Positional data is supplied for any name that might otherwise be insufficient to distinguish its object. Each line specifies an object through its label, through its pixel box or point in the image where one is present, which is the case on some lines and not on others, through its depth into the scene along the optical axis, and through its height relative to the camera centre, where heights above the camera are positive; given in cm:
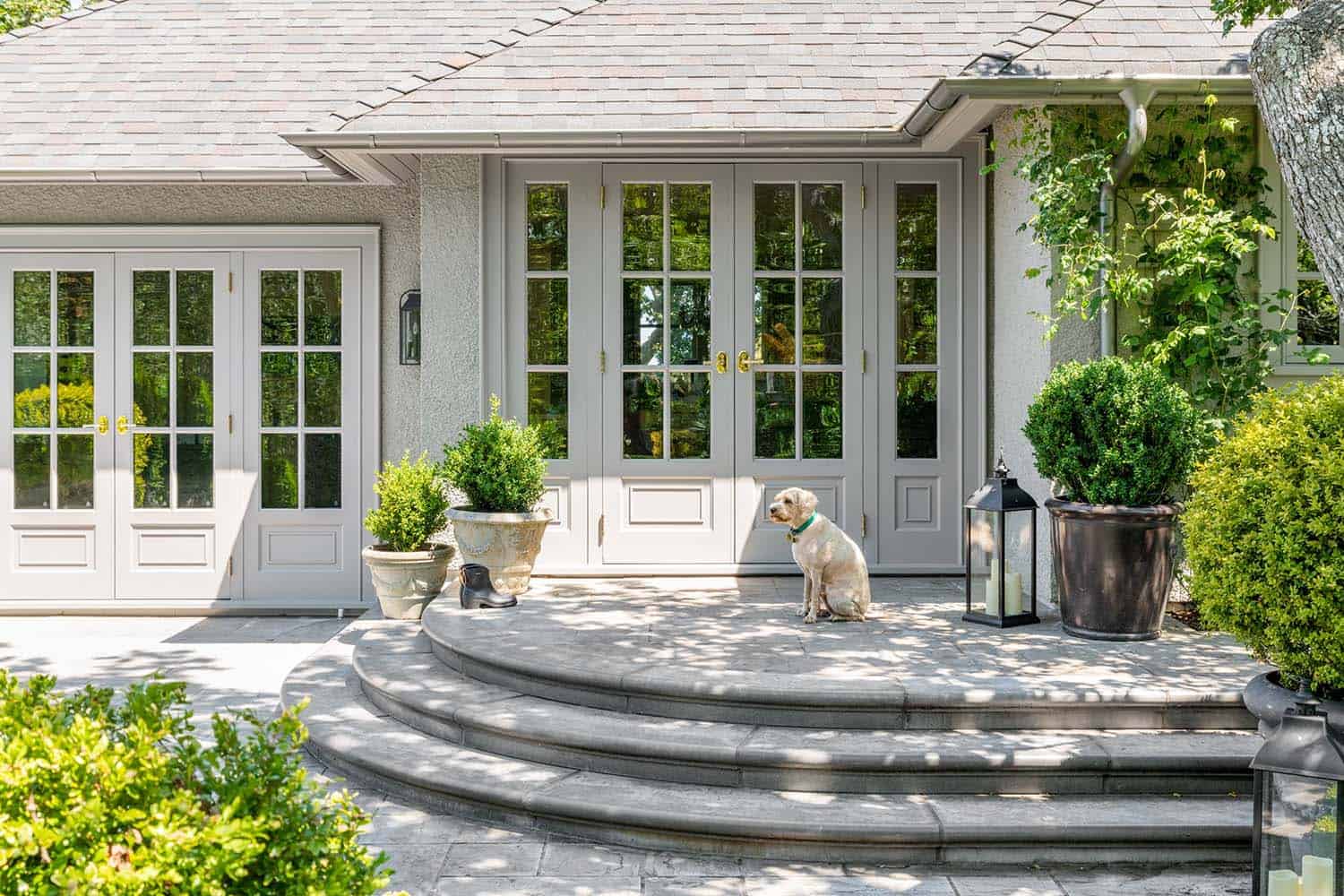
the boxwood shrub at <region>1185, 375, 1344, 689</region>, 362 -33
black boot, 663 -86
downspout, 609 +140
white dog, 599 -64
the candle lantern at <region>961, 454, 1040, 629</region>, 611 -60
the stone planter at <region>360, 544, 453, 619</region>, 709 -84
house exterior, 733 +103
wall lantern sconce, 824 +74
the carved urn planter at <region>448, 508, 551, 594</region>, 691 -61
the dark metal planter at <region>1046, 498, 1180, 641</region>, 570 -63
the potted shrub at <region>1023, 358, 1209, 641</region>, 569 -23
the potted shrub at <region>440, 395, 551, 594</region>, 690 -35
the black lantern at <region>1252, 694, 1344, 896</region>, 305 -100
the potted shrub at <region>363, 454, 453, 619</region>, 711 -68
